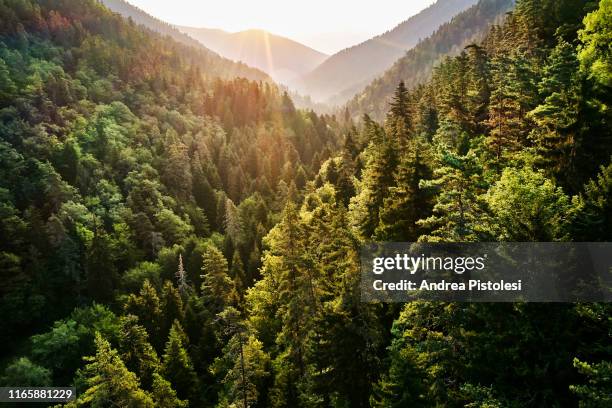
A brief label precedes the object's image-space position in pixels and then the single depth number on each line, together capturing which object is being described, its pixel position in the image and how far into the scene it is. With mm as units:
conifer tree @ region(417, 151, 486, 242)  20484
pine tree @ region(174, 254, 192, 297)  68238
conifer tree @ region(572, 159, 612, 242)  18797
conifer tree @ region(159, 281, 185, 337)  58500
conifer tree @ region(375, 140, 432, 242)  29906
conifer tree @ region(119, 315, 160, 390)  46531
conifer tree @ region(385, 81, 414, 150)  65862
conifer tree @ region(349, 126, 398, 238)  37469
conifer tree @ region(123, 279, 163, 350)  58125
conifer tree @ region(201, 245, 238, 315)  57969
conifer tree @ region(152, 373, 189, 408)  40000
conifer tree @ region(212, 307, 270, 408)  31328
